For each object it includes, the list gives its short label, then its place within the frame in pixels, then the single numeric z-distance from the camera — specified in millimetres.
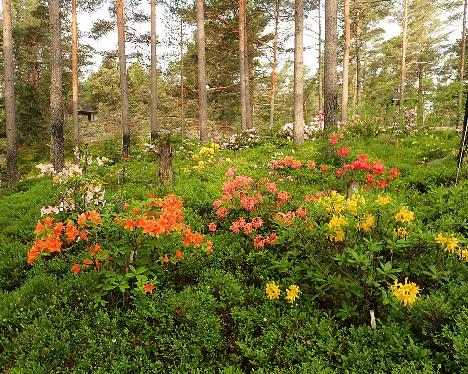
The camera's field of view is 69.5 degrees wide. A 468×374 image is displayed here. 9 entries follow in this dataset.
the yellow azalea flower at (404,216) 3363
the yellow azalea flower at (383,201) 3631
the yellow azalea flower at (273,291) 3542
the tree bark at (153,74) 16397
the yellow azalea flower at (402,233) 3459
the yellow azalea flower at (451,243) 3084
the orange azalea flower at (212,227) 5445
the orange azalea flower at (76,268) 3832
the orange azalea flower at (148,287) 3709
